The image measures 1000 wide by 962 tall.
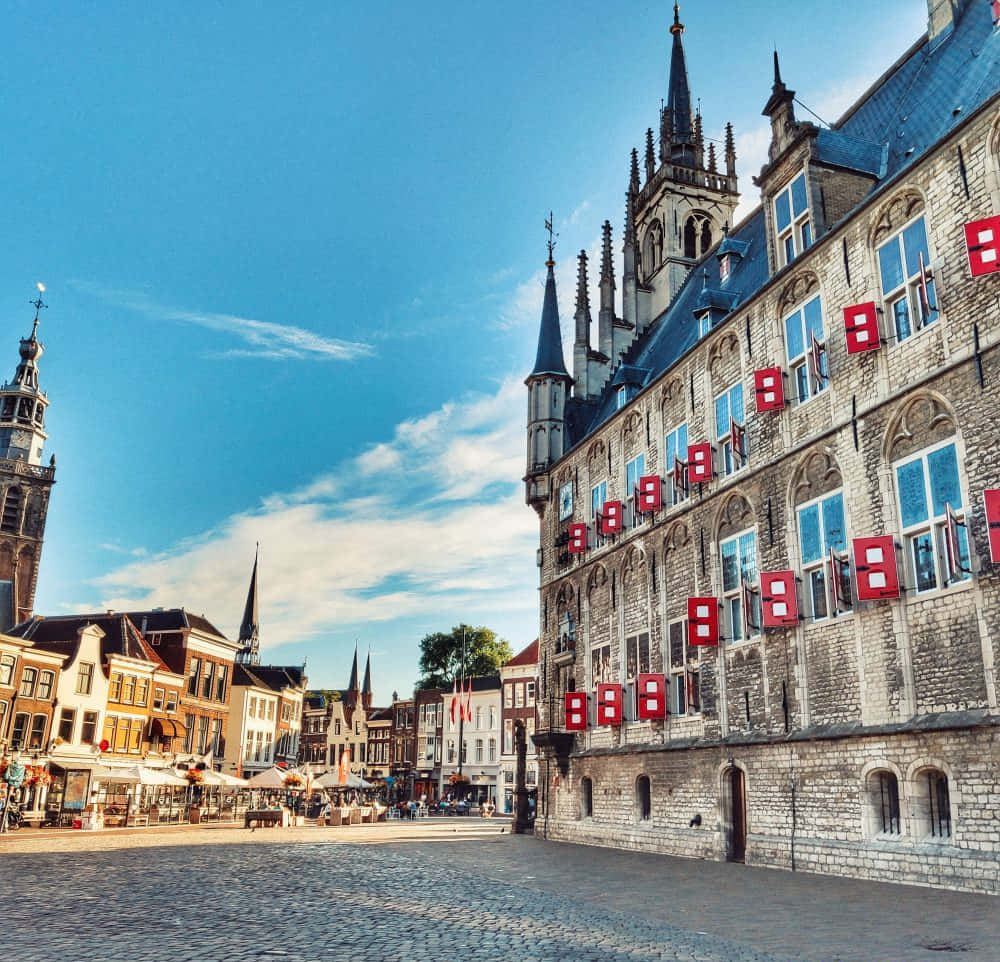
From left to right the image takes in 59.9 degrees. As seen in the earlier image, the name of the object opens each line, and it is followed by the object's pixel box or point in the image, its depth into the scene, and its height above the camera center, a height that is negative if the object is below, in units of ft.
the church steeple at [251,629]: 336.70 +38.56
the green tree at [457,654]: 250.98 +22.18
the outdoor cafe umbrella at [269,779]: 121.19 -6.61
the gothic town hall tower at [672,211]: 111.55 +66.60
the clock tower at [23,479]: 234.99 +66.30
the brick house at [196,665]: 167.53 +12.38
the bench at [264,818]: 112.16 -11.04
